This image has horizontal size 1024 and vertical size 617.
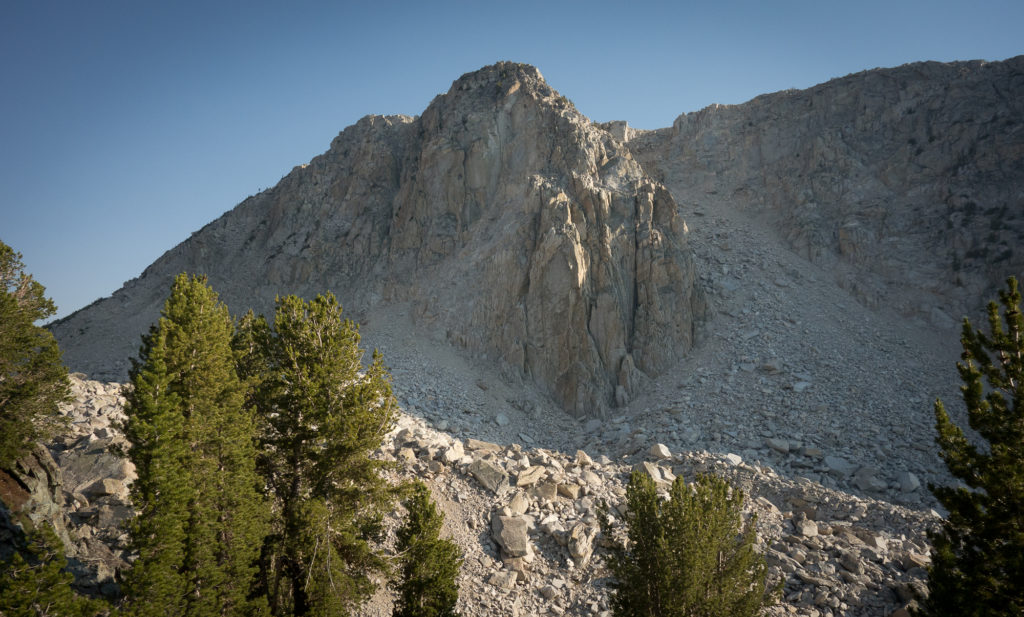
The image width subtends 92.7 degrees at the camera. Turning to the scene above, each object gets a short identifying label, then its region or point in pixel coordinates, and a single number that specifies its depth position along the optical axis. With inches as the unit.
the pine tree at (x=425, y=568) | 547.2
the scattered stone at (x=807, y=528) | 754.2
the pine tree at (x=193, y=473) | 467.5
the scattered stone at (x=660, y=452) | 1014.4
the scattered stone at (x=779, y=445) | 1053.2
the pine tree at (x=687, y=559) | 436.8
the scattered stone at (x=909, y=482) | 928.3
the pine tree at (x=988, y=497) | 394.0
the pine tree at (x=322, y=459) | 544.1
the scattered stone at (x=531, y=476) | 863.1
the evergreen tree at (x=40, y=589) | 362.0
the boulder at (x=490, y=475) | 844.6
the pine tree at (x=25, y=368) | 604.1
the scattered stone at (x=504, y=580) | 686.5
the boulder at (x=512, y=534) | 733.3
